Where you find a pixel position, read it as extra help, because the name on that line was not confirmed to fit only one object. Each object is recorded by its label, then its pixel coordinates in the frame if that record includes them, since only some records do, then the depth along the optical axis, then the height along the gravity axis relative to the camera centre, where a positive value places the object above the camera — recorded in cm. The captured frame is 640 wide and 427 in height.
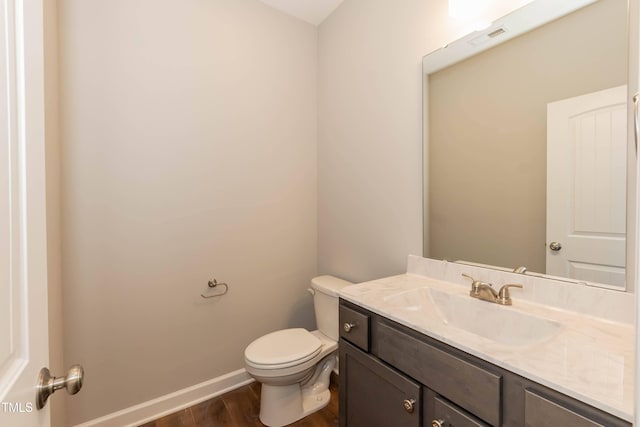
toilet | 152 -85
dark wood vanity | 65 -51
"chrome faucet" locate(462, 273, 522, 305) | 109 -33
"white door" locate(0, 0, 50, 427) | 45 -1
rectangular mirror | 95 +24
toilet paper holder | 184 -50
